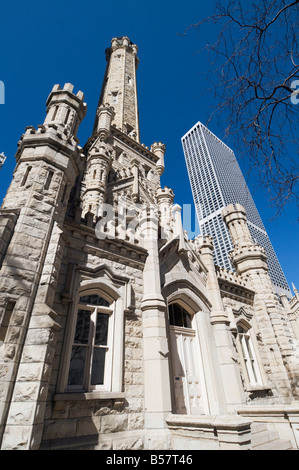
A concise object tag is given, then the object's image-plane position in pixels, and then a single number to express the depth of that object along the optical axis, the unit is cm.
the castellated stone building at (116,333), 447
